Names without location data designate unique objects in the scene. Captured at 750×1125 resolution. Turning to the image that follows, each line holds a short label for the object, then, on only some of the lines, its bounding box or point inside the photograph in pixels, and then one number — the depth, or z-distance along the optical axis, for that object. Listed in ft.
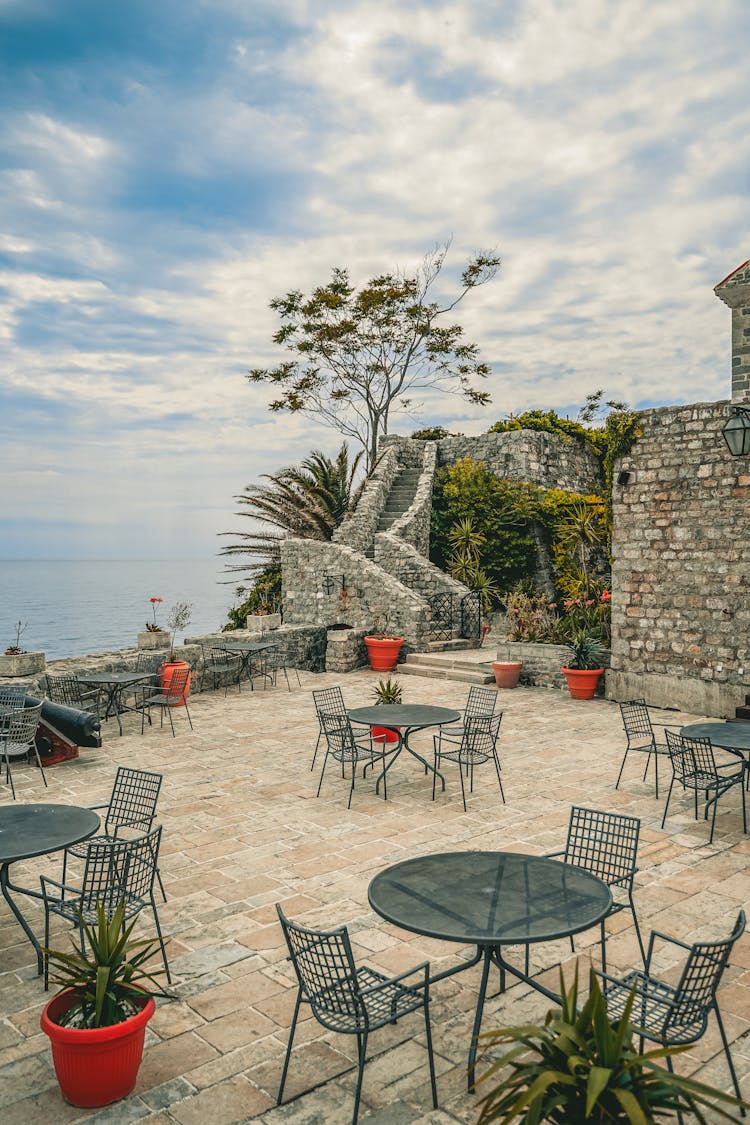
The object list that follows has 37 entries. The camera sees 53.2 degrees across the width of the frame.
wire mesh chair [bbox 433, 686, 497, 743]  26.81
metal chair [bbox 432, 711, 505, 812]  23.57
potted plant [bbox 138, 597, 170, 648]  40.52
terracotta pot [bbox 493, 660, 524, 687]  42.42
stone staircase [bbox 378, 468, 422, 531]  64.49
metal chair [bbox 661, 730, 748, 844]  20.31
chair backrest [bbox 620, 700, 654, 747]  24.01
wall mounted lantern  32.19
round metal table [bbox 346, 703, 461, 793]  23.75
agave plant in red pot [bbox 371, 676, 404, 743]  28.12
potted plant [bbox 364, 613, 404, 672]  48.78
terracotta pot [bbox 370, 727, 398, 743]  28.53
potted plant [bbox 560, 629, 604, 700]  39.34
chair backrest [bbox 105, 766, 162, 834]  16.74
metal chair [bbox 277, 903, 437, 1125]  9.75
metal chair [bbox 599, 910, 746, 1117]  9.25
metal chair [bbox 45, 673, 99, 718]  32.71
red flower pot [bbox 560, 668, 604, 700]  39.19
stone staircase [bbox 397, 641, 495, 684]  44.73
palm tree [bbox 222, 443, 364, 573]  67.26
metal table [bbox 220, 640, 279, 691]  43.17
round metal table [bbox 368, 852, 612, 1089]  10.01
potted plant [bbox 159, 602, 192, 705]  37.52
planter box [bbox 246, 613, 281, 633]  50.49
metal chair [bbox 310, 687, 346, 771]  27.86
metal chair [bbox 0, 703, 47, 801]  24.29
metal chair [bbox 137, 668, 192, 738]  33.17
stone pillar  32.96
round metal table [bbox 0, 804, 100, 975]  13.14
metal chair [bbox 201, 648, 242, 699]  42.78
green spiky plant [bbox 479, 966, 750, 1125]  6.59
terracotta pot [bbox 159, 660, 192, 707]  36.83
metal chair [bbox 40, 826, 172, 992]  12.91
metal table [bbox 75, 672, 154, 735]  32.63
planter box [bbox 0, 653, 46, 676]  32.27
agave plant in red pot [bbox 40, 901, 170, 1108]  9.62
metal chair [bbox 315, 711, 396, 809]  23.85
